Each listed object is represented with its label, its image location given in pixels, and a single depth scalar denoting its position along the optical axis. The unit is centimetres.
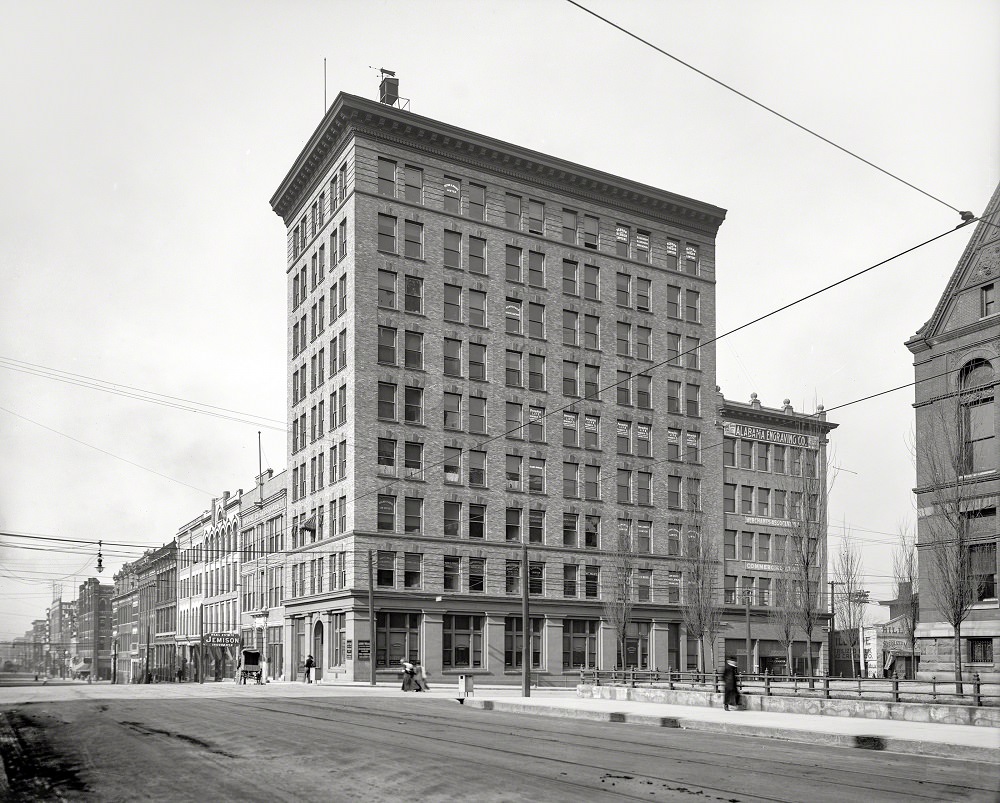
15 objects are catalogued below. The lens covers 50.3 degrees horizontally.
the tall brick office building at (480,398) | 5953
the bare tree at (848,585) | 5575
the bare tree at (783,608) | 5488
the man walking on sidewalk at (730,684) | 2862
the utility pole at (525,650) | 4000
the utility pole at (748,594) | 6902
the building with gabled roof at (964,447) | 3741
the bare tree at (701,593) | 6425
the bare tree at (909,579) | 4841
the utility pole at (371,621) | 5388
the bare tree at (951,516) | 3509
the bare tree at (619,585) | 6394
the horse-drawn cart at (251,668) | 6562
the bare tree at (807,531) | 4731
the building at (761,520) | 7194
